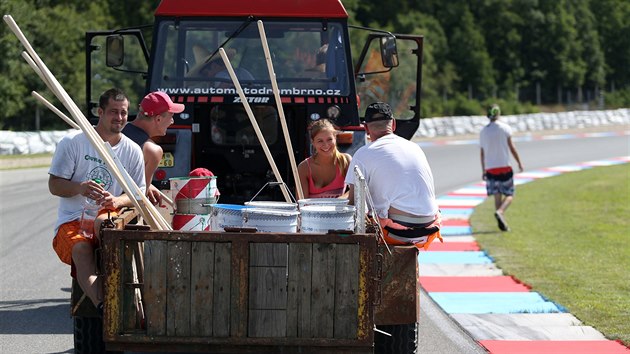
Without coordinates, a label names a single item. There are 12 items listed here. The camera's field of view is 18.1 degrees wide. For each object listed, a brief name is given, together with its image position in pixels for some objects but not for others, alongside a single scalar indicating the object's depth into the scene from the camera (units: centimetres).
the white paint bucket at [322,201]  1184
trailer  1047
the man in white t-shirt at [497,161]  2737
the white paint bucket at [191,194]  1228
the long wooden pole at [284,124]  1255
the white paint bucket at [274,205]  1130
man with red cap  1297
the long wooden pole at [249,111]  1214
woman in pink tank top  1423
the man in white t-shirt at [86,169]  1195
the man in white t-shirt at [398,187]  1227
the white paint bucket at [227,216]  1096
